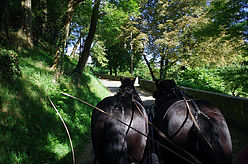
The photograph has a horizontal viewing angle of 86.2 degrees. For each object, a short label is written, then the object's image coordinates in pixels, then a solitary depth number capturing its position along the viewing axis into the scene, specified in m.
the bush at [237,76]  6.09
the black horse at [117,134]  2.03
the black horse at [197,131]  1.90
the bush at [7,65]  3.41
